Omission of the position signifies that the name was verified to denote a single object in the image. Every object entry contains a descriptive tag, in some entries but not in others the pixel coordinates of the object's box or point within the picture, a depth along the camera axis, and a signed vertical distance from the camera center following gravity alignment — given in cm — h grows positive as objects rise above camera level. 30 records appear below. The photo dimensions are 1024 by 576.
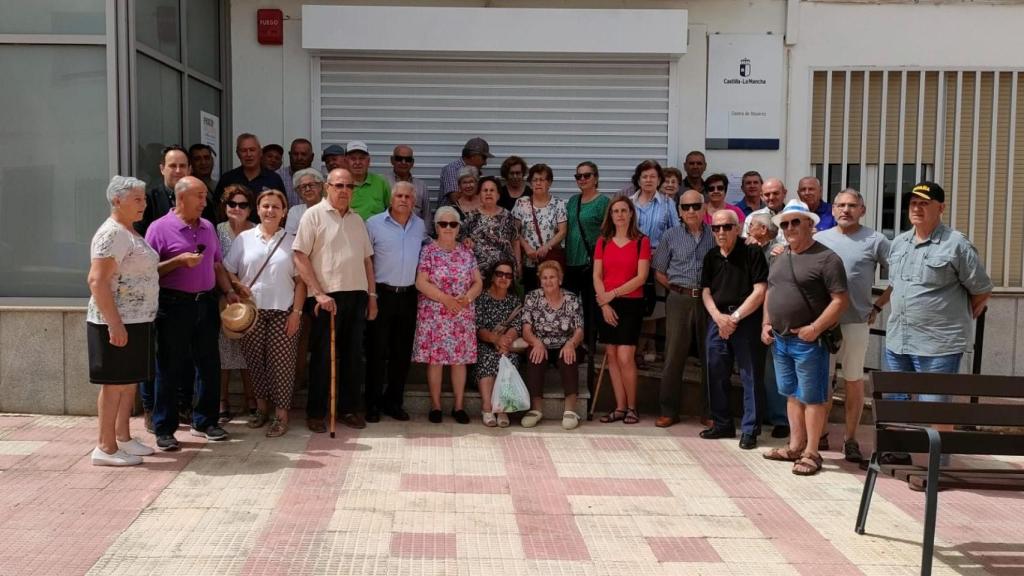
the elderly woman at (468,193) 742 +32
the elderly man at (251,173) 743 +46
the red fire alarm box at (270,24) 855 +193
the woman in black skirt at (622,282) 692 -37
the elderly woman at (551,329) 690 -74
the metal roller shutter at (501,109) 875 +119
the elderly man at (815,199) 717 +29
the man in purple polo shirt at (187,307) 582 -52
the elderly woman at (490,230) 712 +1
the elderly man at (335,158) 773 +61
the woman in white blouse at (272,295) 629 -46
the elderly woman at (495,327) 689 -74
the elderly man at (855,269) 610 -22
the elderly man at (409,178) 775 +46
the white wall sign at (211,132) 821 +88
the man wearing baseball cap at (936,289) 566 -32
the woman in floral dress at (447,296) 675 -51
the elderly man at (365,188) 743 +35
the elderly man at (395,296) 675 -49
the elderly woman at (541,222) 733 +9
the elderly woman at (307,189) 675 +30
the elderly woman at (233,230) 641 -1
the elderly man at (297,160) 784 +60
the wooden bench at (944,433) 417 -91
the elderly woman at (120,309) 530 -49
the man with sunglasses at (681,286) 684 -40
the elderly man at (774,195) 707 +31
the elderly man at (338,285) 633 -39
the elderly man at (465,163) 811 +62
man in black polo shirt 646 -51
